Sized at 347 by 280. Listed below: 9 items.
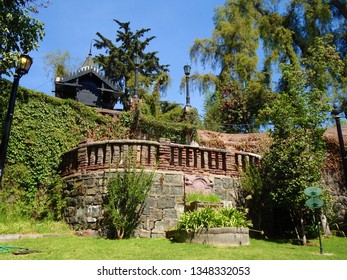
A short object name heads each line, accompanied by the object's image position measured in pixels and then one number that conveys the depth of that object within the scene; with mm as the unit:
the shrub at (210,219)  7656
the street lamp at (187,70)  15438
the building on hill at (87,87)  22969
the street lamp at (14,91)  6488
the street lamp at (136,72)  17053
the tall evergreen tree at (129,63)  28797
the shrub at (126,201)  8492
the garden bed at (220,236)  7359
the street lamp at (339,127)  9607
